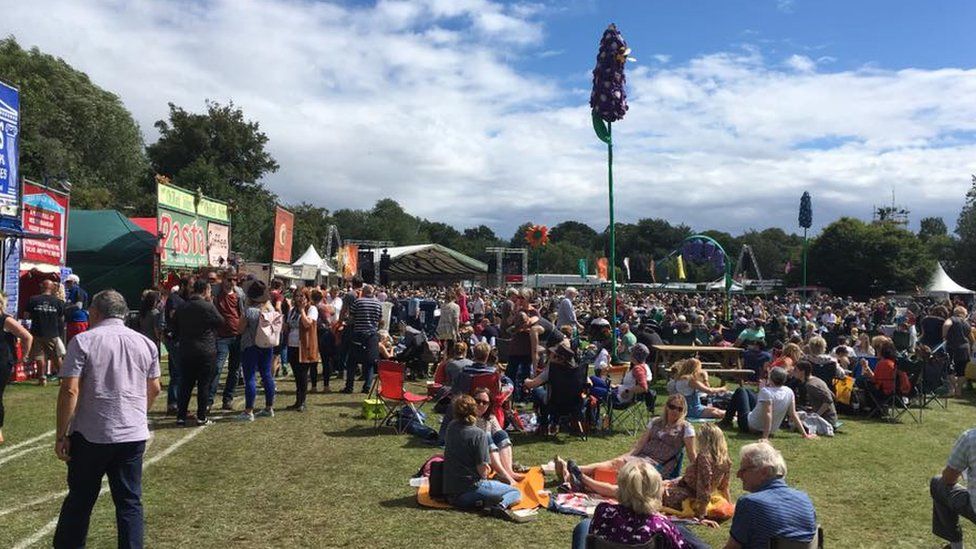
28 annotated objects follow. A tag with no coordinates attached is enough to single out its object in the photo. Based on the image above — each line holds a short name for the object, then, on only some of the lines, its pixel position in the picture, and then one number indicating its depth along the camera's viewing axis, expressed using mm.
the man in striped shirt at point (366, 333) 9672
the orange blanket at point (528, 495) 5254
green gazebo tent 15594
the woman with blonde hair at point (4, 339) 6102
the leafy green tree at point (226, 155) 39750
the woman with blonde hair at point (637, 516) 3160
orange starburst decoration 28312
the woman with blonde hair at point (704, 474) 5117
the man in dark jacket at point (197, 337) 7207
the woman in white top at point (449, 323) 13453
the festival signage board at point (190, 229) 15383
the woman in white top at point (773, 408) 7934
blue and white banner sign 10141
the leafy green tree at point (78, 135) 31984
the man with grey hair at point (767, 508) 3148
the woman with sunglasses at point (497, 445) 5559
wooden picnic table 12242
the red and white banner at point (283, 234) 16453
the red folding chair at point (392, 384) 7676
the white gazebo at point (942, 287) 35969
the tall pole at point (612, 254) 12320
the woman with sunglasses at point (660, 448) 5672
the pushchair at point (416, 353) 11914
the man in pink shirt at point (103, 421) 3404
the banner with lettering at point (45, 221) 11930
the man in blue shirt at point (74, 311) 10547
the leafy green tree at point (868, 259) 55906
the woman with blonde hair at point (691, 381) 8133
